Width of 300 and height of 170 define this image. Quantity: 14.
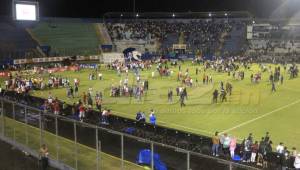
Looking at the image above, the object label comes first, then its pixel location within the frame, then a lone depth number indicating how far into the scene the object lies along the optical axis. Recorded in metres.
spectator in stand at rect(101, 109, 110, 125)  24.91
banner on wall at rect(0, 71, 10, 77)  56.79
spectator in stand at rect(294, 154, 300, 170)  16.64
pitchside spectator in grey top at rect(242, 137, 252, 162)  18.33
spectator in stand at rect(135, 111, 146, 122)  24.75
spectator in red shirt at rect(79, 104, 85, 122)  26.02
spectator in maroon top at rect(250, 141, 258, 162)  17.86
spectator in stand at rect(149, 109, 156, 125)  25.00
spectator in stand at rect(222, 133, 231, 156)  19.30
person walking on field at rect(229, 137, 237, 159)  18.77
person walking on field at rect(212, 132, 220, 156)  19.16
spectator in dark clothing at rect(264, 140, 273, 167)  17.41
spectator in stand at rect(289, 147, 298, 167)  17.20
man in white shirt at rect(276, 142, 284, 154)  18.20
